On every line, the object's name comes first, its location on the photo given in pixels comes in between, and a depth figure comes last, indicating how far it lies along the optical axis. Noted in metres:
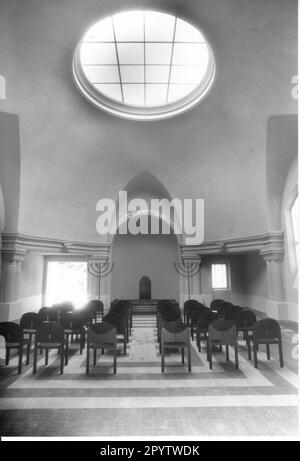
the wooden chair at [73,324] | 7.40
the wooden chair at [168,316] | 7.79
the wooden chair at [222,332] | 6.26
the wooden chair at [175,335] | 6.08
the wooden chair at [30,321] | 7.46
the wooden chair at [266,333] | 6.10
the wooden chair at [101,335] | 6.04
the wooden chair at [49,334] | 6.05
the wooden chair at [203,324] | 7.40
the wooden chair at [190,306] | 9.67
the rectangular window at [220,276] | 17.58
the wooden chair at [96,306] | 9.84
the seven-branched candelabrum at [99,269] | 14.76
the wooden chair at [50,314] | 8.52
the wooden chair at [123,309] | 9.13
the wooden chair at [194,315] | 8.50
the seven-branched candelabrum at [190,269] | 15.15
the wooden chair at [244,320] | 7.40
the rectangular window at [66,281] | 16.42
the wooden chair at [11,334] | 5.93
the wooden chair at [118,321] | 7.55
